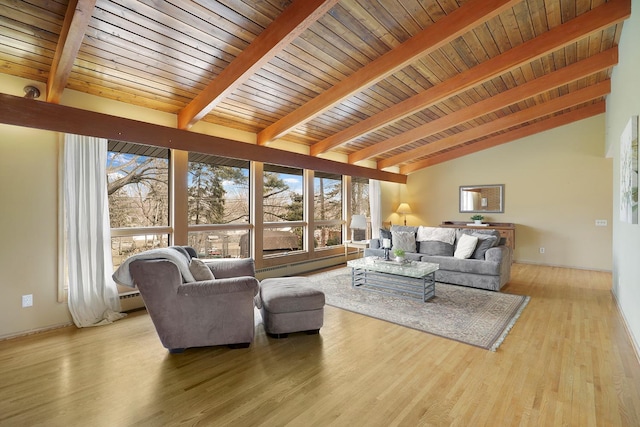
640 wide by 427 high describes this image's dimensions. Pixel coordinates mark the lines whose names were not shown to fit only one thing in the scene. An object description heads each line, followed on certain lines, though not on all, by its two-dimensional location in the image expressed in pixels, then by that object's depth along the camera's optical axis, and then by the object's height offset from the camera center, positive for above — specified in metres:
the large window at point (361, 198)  7.30 +0.31
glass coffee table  4.14 -1.07
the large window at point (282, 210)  5.48 +0.04
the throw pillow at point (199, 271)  2.84 -0.54
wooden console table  6.58 -0.40
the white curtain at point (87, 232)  3.23 -0.20
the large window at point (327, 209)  6.45 +0.05
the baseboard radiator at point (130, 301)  3.71 -1.07
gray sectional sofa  4.63 -0.71
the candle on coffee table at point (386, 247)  4.75 -0.56
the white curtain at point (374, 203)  7.55 +0.20
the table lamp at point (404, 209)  8.27 +0.05
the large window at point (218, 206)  4.43 +0.10
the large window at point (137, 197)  3.68 +0.20
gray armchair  2.51 -0.79
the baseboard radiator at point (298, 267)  5.31 -1.06
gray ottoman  2.92 -0.95
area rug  3.07 -1.20
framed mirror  7.23 +0.28
